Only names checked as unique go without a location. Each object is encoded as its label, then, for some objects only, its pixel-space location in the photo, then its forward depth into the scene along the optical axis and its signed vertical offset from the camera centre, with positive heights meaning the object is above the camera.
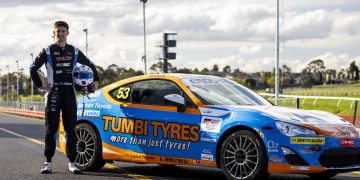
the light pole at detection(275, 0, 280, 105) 33.38 +1.66
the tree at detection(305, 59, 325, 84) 198.84 +4.95
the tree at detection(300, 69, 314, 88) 195.38 -0.82
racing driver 8.70 -0.10
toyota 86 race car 7.23 -0.57
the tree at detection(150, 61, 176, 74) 121.74 +2.56
